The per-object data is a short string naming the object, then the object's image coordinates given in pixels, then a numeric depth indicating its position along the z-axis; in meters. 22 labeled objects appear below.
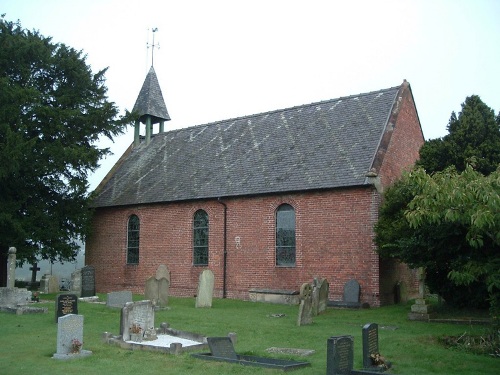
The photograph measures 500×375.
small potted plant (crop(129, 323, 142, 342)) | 12.30
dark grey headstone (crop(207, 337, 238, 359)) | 10.60
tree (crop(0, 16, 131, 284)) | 24.72
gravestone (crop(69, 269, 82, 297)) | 23.42
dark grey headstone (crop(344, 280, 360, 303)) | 20.03
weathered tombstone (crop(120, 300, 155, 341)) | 12.36
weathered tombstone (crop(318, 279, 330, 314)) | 18.52
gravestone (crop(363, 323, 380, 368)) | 9.76
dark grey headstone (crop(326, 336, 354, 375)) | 8.87
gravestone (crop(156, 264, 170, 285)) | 22.46
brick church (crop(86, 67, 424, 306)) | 21.02
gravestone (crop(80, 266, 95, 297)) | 22.77
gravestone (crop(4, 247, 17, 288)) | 19.00
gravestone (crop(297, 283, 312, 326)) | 15.77
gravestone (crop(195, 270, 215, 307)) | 20.30
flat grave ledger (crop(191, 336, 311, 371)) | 9.77
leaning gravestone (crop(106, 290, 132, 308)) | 19.28
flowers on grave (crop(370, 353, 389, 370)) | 9.77
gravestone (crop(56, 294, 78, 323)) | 15.31
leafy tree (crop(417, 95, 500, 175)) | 19.39
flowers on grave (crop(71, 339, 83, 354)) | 10.91
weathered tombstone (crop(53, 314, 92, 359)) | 10.85
